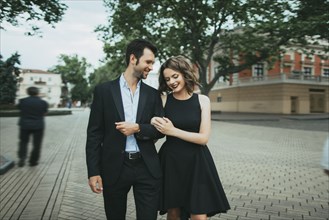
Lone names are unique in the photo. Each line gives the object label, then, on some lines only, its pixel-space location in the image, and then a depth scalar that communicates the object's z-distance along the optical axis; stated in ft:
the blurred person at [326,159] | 7.13
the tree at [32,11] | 23.06
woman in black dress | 9.50
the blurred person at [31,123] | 28.53
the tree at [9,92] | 139.13
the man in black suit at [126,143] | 8.76
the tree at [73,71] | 348.63
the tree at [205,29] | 65.21
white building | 347.77
